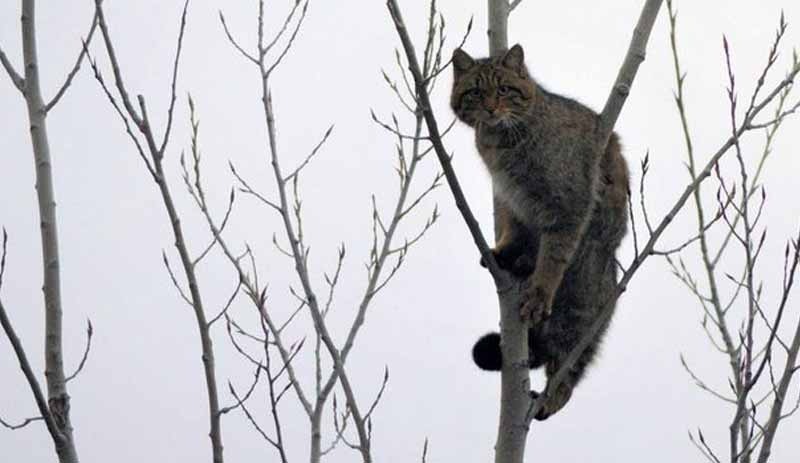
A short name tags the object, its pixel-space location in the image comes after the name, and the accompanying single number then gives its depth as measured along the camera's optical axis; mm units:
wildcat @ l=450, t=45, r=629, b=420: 9734
